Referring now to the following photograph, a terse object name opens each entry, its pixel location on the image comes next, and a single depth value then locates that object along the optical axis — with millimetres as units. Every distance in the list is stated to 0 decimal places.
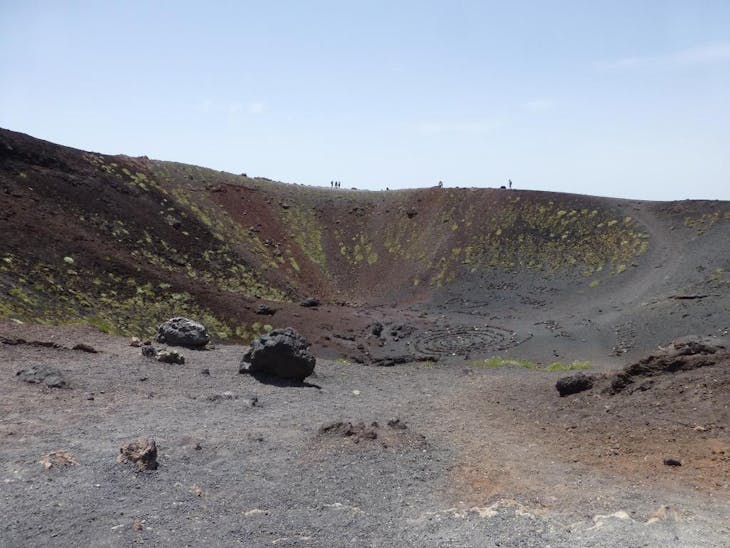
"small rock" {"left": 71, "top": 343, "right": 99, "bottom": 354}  18000
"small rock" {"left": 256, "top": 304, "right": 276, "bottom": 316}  33031
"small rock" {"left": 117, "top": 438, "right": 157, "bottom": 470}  10094
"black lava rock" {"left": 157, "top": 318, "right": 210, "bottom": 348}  21203
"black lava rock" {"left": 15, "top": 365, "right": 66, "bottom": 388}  14398
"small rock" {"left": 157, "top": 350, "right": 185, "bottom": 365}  18203
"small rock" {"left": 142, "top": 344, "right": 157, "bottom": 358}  18359
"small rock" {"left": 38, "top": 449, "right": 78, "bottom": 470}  9977
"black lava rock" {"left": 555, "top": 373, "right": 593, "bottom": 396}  16766
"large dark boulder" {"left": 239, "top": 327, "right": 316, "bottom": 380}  17922
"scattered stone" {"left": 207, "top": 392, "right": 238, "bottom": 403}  15242
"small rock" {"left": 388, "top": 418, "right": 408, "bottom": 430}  13268
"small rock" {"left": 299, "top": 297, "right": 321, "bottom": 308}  39219
